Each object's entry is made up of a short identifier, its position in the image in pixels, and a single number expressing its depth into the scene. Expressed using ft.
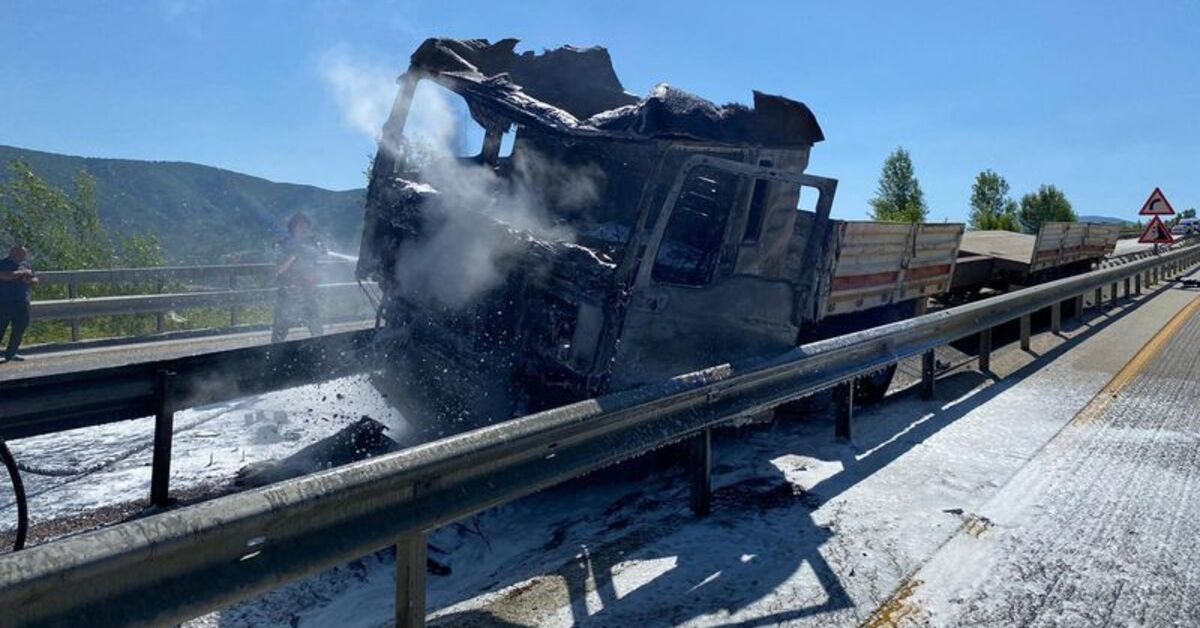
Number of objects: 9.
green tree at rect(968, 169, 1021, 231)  330.87
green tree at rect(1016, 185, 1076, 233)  330.54
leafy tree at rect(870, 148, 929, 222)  297.12
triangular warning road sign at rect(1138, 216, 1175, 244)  71.26
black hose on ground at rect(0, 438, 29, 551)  11.02
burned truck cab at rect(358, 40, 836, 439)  15.85
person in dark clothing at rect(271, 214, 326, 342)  35.78
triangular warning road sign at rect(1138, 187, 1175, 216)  70.90
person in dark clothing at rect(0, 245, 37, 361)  34.32
